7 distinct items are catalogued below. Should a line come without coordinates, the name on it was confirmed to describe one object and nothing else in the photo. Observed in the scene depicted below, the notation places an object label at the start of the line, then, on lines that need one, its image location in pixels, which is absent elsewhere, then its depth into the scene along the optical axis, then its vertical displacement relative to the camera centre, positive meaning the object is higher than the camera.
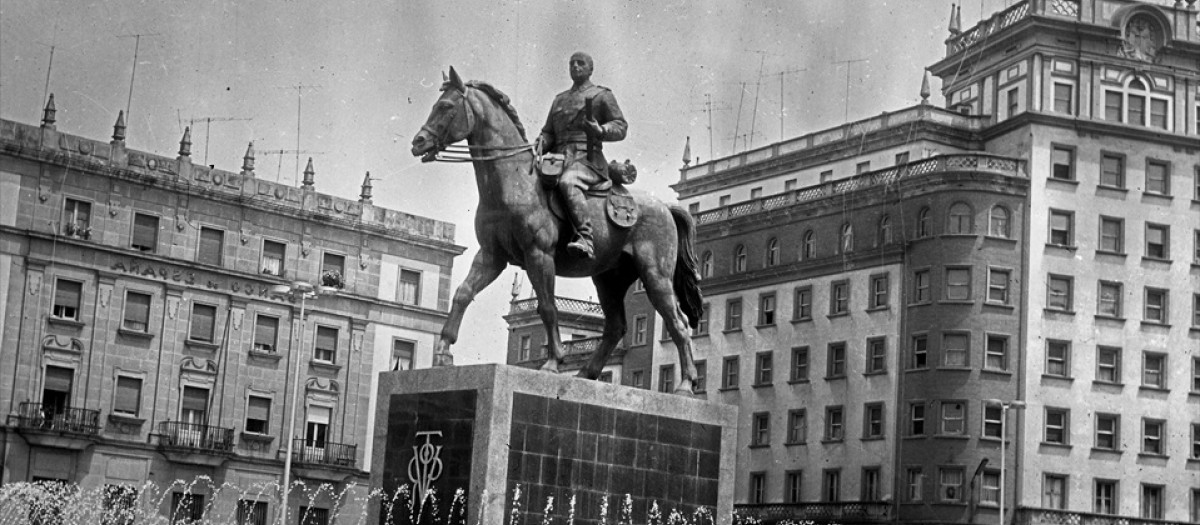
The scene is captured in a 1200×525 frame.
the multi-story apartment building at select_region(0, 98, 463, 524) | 72.19 +9.47
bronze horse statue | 21.48 +4.17
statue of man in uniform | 22.33 +5.41
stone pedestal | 21.02 +1.44
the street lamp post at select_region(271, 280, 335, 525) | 62.70 +9.08
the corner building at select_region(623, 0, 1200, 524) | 82.38 +13.69
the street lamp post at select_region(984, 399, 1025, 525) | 72.50 +7.03
